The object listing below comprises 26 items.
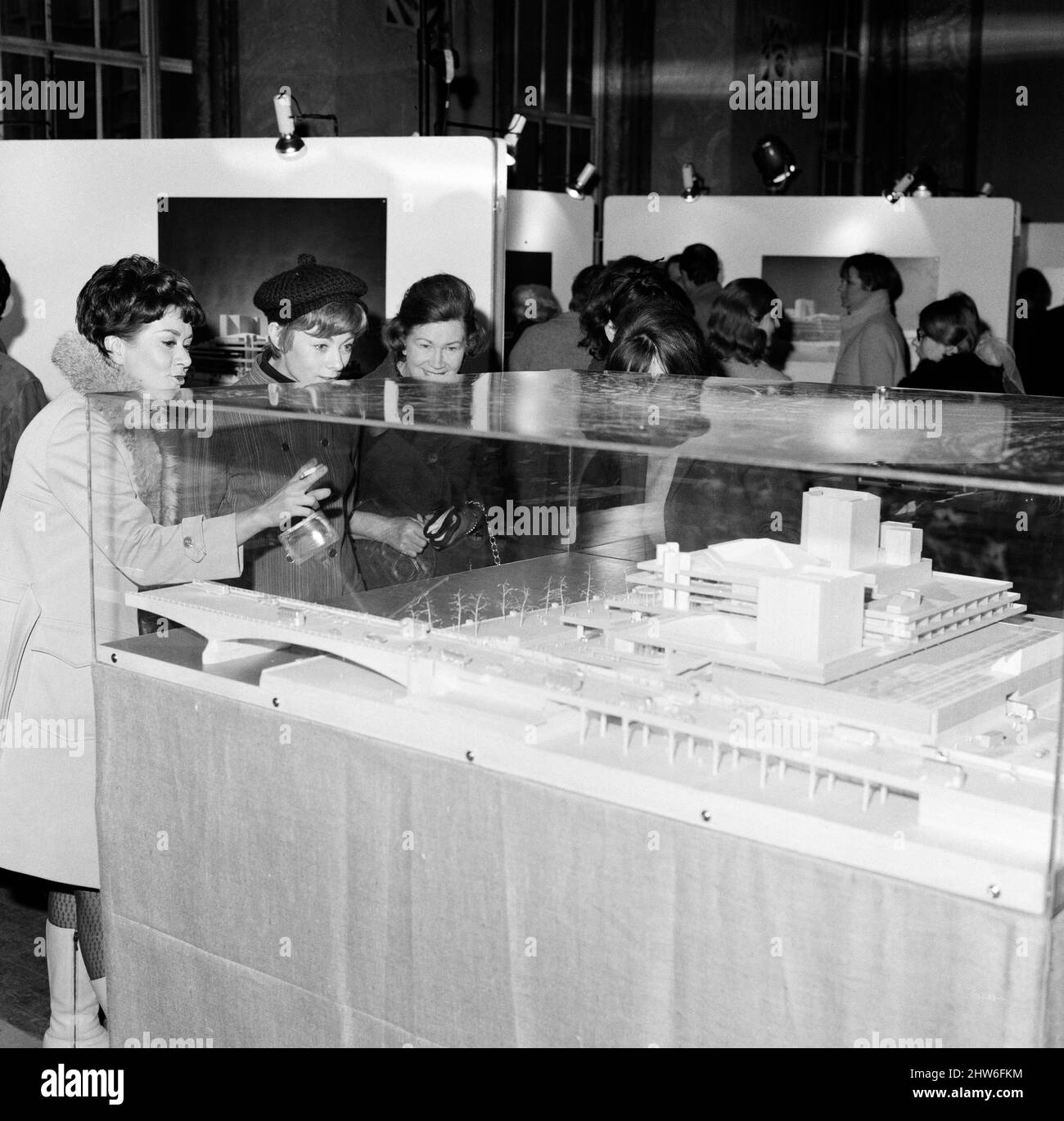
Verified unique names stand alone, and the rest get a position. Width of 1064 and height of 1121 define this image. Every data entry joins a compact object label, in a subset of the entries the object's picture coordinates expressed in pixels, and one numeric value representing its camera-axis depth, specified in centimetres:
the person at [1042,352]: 815
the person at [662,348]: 335
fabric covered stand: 182
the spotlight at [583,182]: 1012
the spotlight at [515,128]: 704
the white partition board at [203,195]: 517
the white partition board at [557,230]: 938
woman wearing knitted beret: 265
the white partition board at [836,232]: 917
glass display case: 190
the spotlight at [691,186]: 1027
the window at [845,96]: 1555
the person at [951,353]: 618
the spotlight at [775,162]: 1077
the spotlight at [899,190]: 941
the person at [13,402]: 455
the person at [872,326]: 786
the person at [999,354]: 682
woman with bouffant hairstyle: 266
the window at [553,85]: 1248
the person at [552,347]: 594
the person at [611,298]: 427
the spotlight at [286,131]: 544
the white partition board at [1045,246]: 1222
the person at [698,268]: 846
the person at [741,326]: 554
